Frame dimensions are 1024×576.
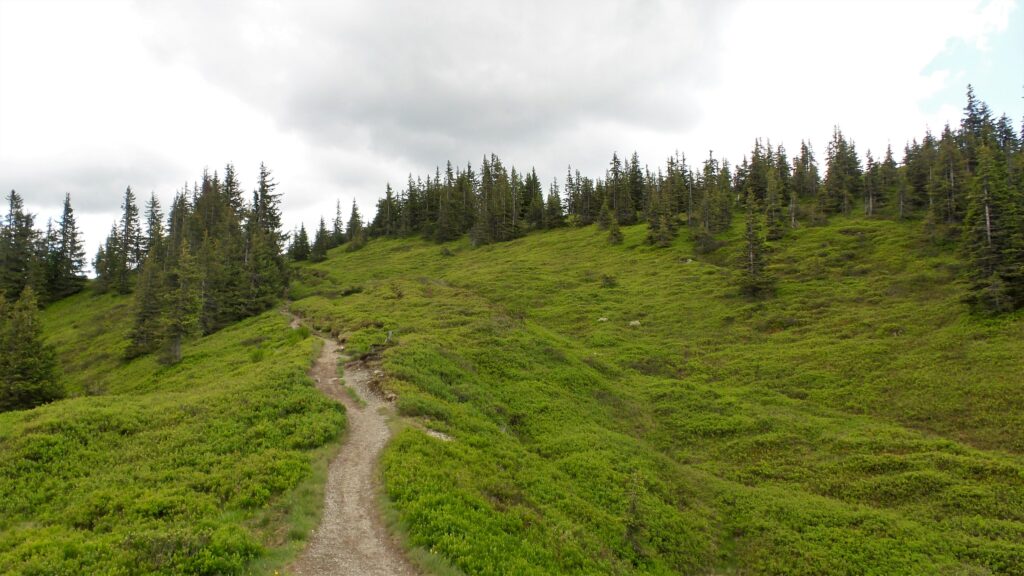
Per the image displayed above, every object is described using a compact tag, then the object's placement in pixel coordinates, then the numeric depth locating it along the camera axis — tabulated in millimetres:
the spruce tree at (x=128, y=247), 88062
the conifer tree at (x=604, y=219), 101350
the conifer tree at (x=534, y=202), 120375
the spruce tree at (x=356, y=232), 123500
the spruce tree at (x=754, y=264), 55156
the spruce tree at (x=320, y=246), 113744
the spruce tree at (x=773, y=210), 80250
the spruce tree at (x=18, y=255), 86438
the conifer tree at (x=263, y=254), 59938
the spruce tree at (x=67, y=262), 93375
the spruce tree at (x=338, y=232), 138788
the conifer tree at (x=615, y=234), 91250
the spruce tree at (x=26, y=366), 31812
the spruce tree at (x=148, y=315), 51250
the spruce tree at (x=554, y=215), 118125
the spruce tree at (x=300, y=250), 116038
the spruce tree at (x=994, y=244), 38875
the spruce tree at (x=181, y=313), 43375
